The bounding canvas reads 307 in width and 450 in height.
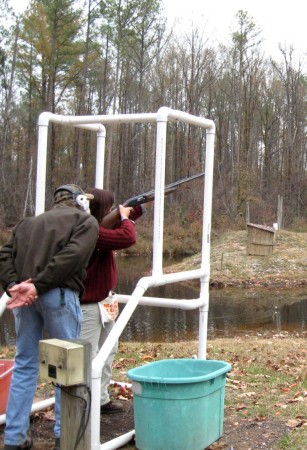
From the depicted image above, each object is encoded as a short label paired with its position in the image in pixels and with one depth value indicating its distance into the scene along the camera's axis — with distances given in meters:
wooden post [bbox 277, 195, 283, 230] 31.59
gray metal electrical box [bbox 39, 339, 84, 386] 3.21
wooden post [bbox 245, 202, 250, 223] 37.53
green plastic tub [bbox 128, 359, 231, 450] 3.88
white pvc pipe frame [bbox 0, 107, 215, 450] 4.19
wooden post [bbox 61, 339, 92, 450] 3.32
